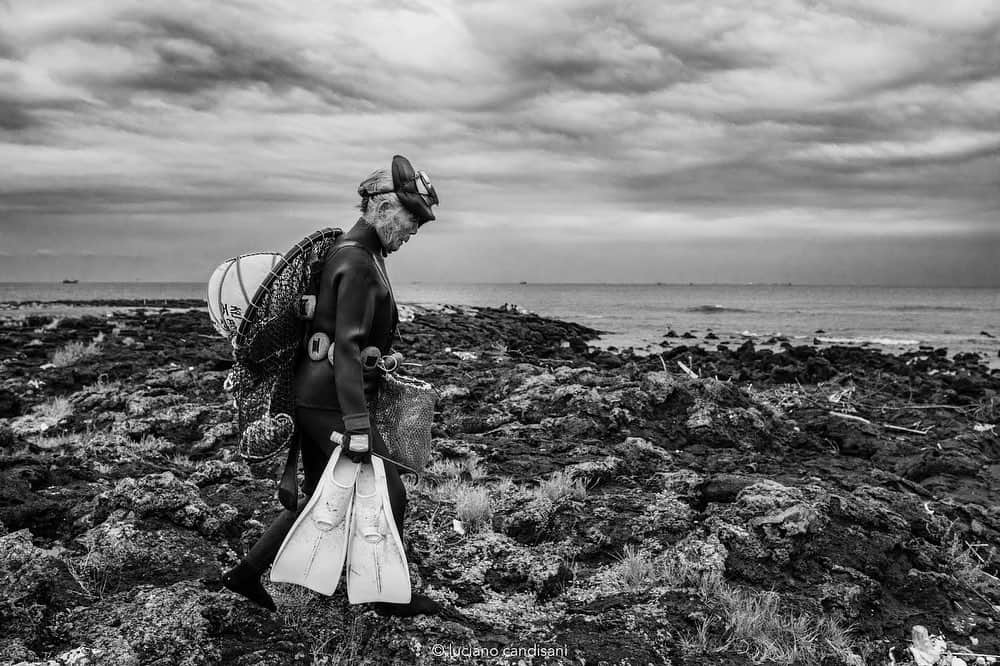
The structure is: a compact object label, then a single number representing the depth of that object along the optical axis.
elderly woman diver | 3.74
